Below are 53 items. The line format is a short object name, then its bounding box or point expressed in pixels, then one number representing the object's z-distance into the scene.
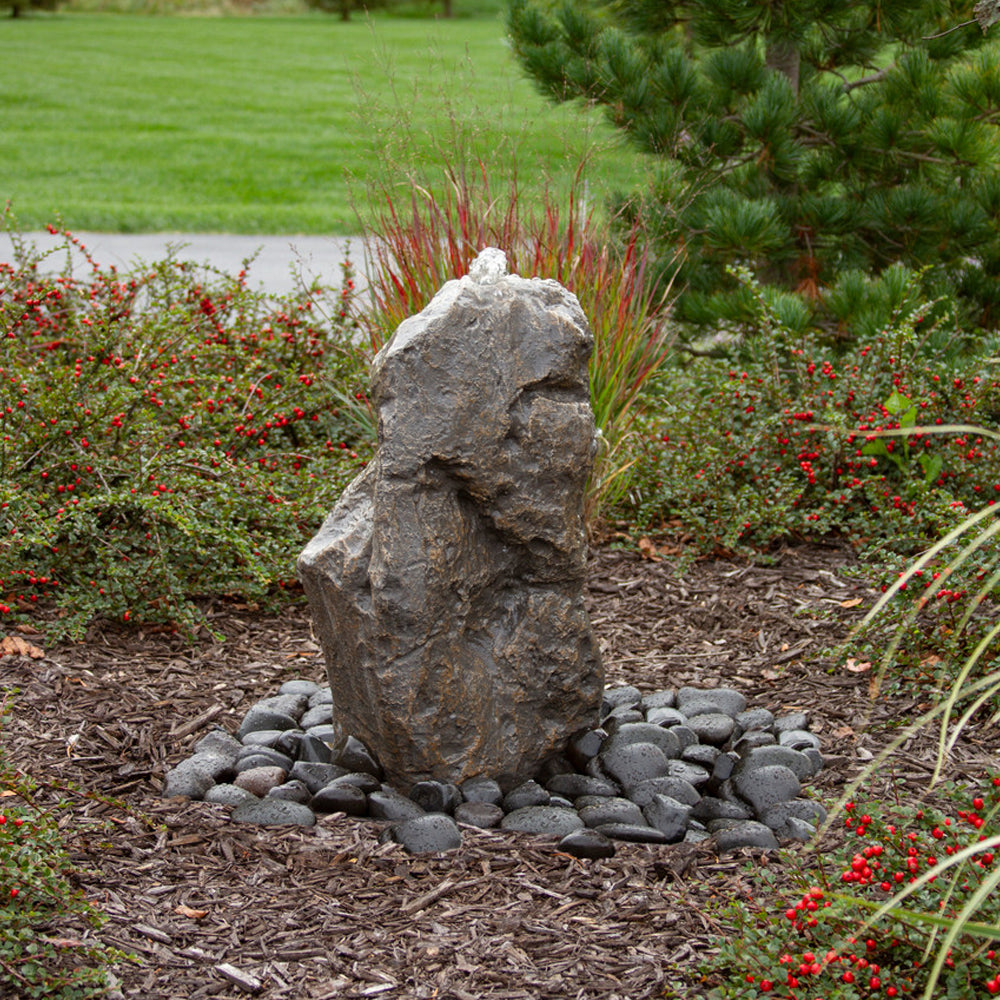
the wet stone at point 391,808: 2.88
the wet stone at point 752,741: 3.20
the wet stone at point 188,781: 3.00
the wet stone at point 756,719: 3.37
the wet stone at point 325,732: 3.29
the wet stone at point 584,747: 3.18
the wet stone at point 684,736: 3.25
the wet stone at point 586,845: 2.70
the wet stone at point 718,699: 3.48
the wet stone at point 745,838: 2.74
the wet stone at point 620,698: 3.49
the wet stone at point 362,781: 3.01
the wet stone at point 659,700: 3.53
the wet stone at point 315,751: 3.19
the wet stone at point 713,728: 3.29
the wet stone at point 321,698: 3.56
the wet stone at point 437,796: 2.91
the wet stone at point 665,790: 2.96
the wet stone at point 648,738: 3.20
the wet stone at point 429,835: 2.74
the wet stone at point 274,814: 2.85
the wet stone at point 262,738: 3.26
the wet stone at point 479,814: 2.87
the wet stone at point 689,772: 3.07
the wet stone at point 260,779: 3.03
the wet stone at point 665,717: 3.37
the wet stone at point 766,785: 2.93
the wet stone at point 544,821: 2.83
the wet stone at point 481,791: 2.96
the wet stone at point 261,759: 3.12
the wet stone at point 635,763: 3.05
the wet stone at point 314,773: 3.05
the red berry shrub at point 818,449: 4.42
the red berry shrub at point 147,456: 3.94
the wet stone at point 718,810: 2.90
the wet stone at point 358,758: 3.07
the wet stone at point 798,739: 3.18
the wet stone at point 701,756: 3.15
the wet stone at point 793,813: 2.83
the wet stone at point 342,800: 2.92
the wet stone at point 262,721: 3.36
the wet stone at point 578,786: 3.03
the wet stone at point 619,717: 3.32
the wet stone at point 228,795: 2.94
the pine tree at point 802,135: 5.33
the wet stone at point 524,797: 2.98
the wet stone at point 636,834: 2.79
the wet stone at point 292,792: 2.96
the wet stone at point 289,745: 3.23
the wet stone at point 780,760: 3.05
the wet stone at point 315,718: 3.43
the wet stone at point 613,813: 2.87
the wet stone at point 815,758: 3.08
